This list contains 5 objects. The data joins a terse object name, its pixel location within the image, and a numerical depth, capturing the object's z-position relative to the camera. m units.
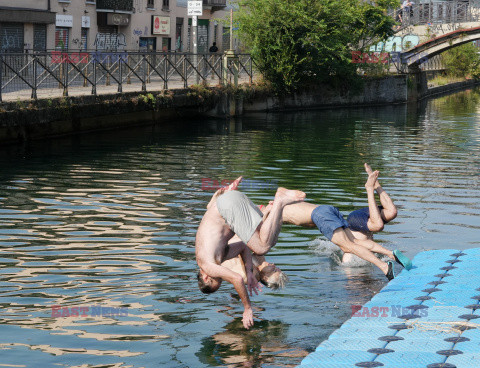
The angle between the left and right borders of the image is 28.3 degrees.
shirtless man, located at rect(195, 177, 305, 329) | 7.91
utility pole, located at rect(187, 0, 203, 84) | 28.44
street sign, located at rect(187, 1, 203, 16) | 28.42
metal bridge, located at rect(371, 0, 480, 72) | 48.59
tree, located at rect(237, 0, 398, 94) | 35.38
